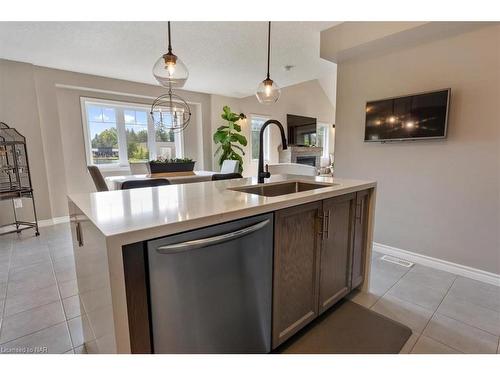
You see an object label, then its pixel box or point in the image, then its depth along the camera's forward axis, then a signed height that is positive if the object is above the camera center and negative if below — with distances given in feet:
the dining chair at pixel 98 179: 9.71 -0.98
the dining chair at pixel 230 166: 14.38 -0.82
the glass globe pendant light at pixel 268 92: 8.31 +2.03
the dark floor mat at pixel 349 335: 4.67 -3.65
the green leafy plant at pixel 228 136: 17.66 +1.15
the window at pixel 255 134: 21.36 +1.53
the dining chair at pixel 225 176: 10.34 -0.97
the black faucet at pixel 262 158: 6.16 -0.16
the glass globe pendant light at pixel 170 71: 6.29 +2.14
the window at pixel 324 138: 28.37 +1.57
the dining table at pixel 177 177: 11.29 -1.13
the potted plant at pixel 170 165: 12.19 -0.62
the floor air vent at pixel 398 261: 8.20 -3.67
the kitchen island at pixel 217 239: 2.64 -1.30
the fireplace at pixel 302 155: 23.81 -0.33
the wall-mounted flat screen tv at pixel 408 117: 7.29 +1.06
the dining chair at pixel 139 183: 7.56 -0.92
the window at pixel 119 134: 14.34 +1.17
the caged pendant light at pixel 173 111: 9.49 +1.62
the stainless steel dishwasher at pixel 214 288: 2.85 -1.73
